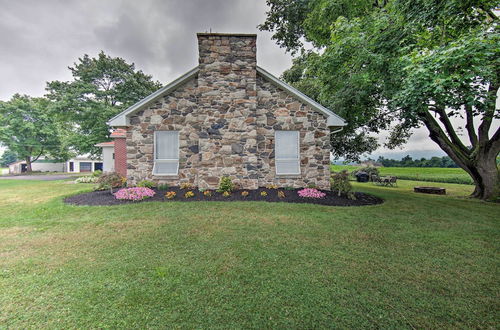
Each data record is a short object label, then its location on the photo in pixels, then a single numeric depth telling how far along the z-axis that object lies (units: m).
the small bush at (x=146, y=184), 8.76
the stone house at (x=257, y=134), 9.15
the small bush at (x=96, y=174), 17.09
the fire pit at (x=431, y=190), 12.06
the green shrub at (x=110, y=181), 8.88
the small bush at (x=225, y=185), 8.12
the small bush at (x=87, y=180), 15.57
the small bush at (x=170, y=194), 7.72
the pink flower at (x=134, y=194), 7.61
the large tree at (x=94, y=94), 19.11
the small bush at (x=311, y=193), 8.11
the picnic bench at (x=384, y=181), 16.55
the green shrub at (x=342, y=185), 8.47
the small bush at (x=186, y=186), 8.77
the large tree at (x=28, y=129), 26.58
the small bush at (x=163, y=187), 8.80
